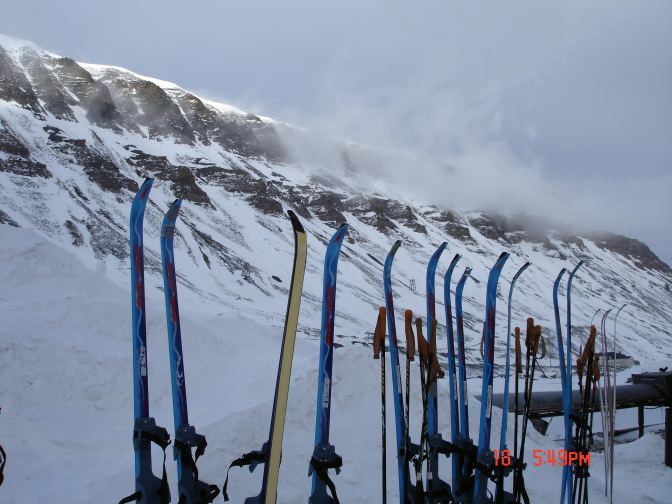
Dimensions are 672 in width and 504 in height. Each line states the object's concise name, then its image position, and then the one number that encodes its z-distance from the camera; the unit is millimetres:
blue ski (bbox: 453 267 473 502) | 4996
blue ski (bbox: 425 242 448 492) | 4945
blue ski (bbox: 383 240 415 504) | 4766
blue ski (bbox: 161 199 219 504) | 3693
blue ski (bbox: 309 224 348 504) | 3857
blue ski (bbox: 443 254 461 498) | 5285
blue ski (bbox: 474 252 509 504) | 4934
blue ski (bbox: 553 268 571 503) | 6203
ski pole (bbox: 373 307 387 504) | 4469
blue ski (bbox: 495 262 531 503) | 4900
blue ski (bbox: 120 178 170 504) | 3750
